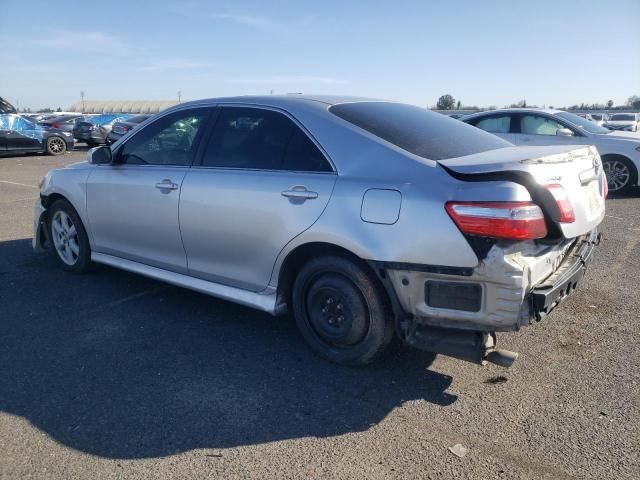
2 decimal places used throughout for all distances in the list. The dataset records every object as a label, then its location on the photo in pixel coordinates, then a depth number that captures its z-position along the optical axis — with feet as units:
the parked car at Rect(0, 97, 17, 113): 58.44
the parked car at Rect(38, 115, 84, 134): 80.38
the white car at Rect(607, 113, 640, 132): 68.72
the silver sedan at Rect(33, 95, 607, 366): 9.14
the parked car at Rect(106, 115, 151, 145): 66.54
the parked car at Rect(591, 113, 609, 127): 94.99
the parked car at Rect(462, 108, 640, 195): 31.55
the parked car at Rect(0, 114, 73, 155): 57.41
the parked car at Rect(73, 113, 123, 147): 76.18
